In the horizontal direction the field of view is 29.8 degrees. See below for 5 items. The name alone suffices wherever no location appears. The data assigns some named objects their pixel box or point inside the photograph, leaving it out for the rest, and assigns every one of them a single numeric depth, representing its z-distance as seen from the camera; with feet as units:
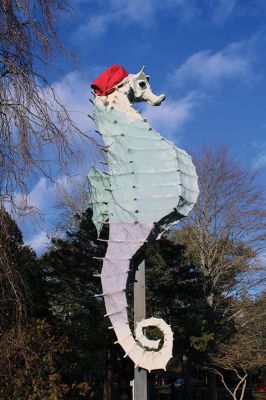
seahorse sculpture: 23.61
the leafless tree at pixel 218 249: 66.74
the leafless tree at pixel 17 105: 13.28
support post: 23.82
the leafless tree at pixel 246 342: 59.77
